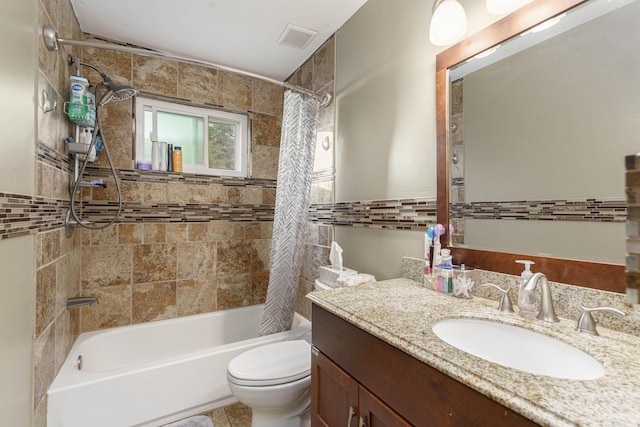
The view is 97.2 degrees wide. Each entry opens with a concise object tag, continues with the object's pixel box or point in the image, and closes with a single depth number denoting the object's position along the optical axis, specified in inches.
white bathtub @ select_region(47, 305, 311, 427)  56.8
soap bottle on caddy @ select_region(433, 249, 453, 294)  44.0
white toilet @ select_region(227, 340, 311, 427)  51.9
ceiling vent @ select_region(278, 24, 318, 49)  78.4
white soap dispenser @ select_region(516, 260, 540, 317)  33.9
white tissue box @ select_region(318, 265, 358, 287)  66.1
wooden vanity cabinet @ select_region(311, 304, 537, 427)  22.1
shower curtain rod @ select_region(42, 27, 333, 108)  53.7
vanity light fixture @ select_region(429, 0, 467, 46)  44.0
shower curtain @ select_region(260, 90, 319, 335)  79.1
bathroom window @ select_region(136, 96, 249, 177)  90.7
